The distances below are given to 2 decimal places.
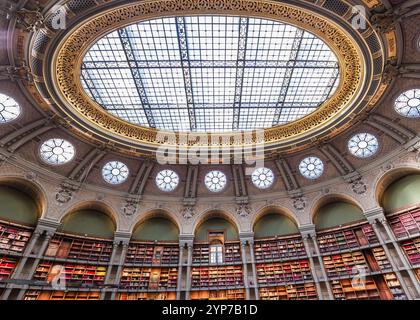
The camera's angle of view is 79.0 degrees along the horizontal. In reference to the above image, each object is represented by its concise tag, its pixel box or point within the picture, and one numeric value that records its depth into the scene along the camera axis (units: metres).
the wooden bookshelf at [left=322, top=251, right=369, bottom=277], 15.26
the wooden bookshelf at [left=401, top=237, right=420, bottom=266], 13.77
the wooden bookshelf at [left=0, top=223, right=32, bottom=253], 14.11
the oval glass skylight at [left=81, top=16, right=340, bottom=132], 13.01
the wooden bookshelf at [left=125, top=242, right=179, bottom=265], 17.12
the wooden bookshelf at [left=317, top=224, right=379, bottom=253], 15.89
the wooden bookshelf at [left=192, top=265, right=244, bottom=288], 16.38
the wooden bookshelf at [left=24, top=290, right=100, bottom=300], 13.63
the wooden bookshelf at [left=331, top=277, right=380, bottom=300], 14.28
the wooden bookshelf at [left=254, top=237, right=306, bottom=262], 17.05
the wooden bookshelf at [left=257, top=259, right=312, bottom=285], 15.94
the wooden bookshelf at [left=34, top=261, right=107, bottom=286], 14.45
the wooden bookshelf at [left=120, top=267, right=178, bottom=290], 16.02
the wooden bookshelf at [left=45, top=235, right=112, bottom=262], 15.62
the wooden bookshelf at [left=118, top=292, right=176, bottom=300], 15.49
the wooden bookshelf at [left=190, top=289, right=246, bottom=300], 15.92
